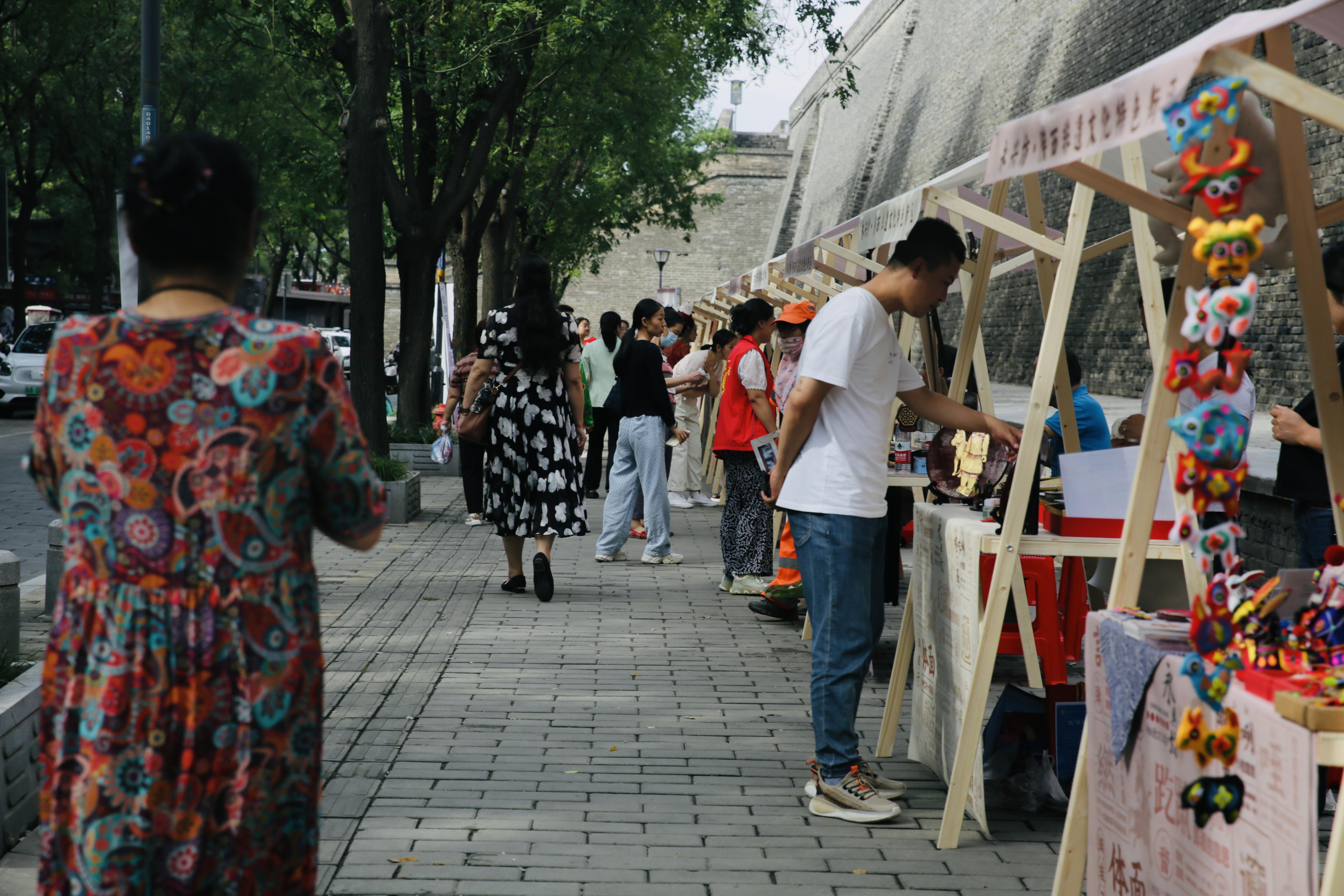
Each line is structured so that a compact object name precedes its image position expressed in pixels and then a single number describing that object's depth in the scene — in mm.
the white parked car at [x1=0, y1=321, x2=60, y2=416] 25484
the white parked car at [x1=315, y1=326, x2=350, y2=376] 55503
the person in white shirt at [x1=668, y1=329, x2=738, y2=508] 13547
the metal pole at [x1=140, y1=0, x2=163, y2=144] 8680
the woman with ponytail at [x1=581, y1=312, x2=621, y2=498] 13344
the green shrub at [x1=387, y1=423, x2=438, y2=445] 16250
